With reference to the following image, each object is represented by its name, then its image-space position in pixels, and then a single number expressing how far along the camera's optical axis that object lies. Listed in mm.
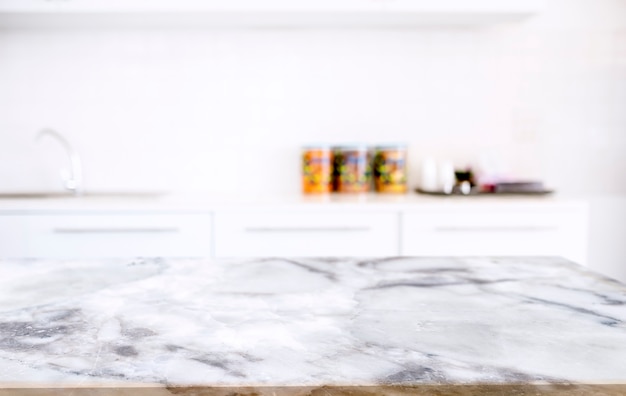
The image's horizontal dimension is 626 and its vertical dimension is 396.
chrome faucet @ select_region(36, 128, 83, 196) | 2795
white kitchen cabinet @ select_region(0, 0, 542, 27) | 2434
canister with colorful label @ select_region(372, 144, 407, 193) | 2787
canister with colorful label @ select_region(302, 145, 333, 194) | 2754
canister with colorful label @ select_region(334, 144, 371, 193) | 2785
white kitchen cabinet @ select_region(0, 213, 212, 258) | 2307
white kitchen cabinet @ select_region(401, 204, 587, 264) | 2355
